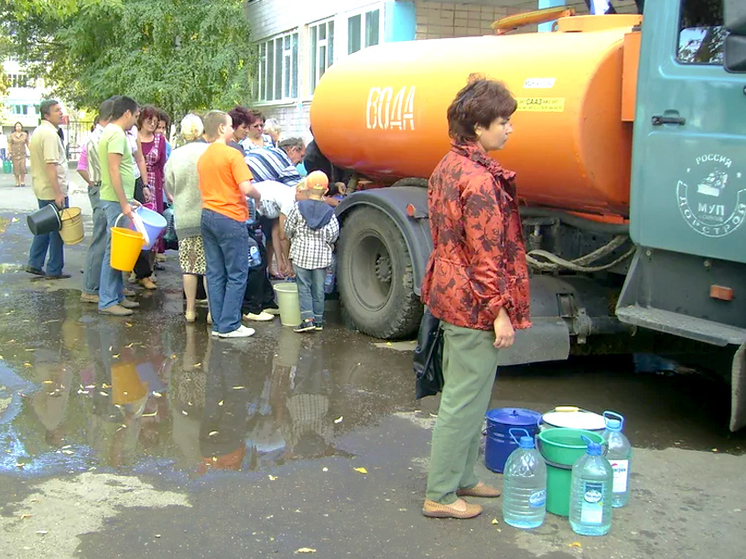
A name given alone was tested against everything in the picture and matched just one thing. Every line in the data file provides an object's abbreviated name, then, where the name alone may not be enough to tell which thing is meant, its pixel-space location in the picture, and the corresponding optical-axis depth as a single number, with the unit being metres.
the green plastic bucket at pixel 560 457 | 4.06
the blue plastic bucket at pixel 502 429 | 4.46
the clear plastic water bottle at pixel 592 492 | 3.88
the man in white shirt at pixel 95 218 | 8.19
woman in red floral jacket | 3.78
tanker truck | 4.90
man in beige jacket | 9.30
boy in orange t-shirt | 6.97
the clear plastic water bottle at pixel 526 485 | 3.99
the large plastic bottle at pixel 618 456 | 4.16
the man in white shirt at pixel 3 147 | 35.09
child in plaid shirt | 7.43
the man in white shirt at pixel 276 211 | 8.41
